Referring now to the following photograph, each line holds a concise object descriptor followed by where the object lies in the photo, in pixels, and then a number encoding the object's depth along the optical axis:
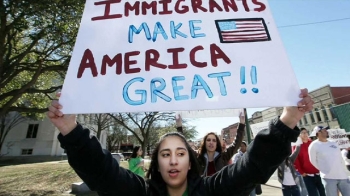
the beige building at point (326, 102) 29.42
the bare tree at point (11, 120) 29.86
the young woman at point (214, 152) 3.37
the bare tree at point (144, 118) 23.27
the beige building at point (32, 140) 32.34
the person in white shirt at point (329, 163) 4.36
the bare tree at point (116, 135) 42.97
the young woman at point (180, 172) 1.19
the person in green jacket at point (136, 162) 5.98
